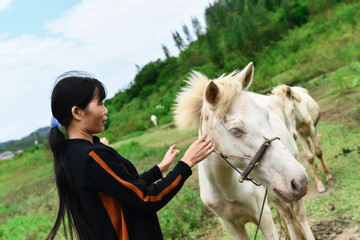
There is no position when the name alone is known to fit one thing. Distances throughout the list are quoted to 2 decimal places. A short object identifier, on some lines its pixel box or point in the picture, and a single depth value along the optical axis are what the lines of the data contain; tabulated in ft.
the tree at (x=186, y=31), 250.98
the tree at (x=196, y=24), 233.96
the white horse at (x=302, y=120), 18.90
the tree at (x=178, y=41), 246.06
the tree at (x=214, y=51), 104.06
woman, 5.55
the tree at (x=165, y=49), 242.37
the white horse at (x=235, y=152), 6.61
